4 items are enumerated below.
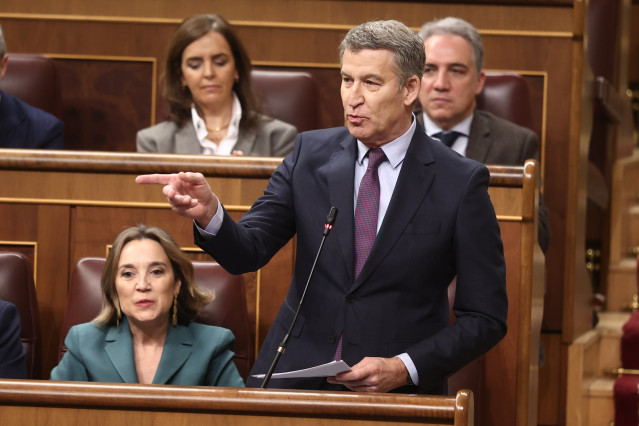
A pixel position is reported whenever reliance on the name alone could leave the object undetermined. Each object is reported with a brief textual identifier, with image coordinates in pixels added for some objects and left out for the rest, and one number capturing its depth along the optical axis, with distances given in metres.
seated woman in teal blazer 17.07
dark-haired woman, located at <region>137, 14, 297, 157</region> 17.93
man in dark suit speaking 16.60
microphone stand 16.39
